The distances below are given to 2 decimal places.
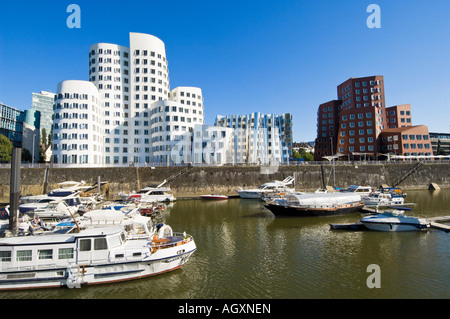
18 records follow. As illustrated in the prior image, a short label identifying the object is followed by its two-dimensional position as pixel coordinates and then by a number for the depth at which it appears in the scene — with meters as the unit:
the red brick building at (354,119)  92.12
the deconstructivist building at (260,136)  108.29
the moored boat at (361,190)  47.91
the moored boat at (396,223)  28.39
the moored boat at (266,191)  57.69
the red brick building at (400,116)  110.50
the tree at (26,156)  86.12
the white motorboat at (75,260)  16.41
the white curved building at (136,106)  78.44
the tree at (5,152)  77.25
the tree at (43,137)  119.62
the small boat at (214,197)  58.19
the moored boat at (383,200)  44.04
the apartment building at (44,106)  184.89
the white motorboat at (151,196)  50.01
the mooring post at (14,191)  23.09
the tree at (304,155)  136.93
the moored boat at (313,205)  36.72
